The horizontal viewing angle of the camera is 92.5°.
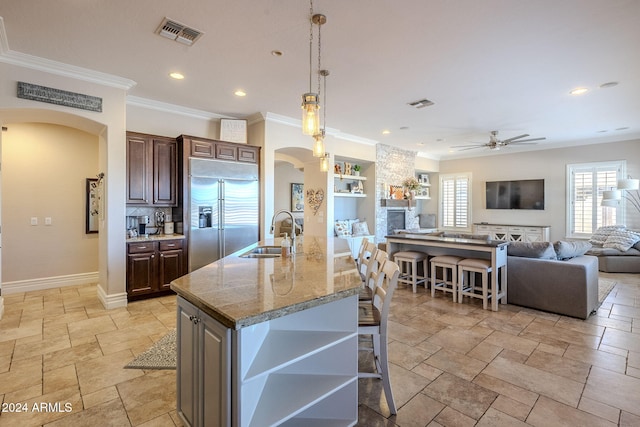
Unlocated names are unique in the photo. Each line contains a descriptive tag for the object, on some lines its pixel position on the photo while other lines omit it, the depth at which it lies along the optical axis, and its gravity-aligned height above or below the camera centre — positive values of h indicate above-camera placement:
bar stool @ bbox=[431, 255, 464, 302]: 4.26 -0.89
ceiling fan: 6.15 +1.41
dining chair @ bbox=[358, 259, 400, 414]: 1.93 -0.73
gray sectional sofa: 3.58 -0.81
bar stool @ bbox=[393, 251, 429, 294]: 4.66 -0.89
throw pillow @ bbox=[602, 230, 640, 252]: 6.05 -0.55
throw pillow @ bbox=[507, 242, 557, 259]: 3.95 -0.49
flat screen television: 8.07 +0.50
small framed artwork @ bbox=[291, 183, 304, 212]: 9.79 +0.47
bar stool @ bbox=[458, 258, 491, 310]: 3.92 -0.90
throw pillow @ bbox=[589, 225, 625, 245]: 6.53 -0.46
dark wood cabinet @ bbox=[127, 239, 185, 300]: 4.17 -0.78
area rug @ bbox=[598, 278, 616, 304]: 4.45 -1.21
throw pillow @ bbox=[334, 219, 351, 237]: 6.93 -0.38
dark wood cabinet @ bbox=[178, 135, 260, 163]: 4.66 +1.01
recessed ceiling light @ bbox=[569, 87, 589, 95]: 4.18 +1.70
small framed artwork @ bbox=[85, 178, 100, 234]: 5.09 +0.10
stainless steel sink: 2.97 -0.41
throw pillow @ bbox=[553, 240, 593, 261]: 4.03 -0.50
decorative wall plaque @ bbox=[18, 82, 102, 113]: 3.35 +1.33
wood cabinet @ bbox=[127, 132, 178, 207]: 4.32 +0.61
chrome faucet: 2.84 -0.29
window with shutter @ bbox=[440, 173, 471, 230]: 9.45 +0.36
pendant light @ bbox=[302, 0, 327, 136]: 2.44 +0.80
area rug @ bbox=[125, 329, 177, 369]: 2.54 -1.27
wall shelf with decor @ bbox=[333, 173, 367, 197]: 7.24 +0.66
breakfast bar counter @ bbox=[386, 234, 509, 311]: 3.90 -0.56
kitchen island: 1.29 -0.68
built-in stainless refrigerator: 4.66 +0.05
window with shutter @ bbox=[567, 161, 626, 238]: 7.11 +0.42
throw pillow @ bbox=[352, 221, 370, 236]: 7.38 -0.42
